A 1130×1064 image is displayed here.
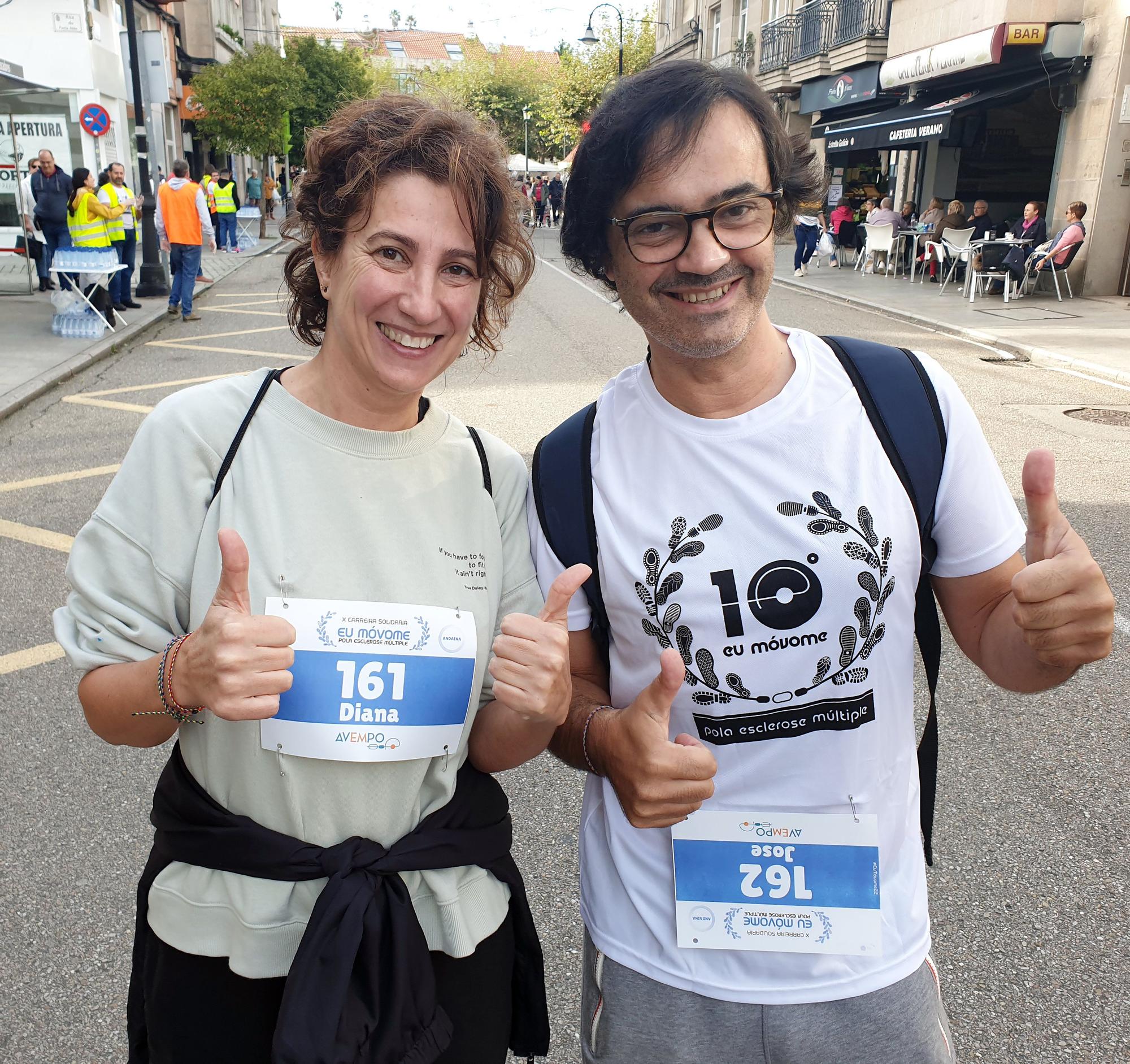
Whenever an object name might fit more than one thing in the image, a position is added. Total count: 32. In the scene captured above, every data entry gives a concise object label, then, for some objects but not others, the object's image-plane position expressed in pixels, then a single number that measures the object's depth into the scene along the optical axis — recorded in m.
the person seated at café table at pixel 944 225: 19.23
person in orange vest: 13.66
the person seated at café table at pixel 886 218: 21.58
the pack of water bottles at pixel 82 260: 11.61
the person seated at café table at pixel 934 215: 20.75
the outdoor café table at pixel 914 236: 20.39
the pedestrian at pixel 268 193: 34.91
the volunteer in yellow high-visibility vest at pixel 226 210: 25.70
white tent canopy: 51.55
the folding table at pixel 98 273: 11.72
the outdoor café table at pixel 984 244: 17.05
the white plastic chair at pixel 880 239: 21.39
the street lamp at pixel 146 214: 14.55
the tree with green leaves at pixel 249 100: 27.59
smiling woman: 1.53
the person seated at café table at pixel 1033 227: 16.98
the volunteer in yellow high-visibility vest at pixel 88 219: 12.44
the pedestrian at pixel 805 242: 21.02
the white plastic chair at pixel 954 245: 18.27
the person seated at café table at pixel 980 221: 18.88
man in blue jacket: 14.92
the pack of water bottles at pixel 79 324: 12.45
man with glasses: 1.60
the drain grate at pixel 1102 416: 8.67
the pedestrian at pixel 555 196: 39.59
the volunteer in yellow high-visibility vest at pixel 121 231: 13.88
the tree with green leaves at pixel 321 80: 46.66
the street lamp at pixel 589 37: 41.94
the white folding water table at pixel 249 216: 29.44
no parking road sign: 15.10
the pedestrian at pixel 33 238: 15.96
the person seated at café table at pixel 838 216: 25.53
